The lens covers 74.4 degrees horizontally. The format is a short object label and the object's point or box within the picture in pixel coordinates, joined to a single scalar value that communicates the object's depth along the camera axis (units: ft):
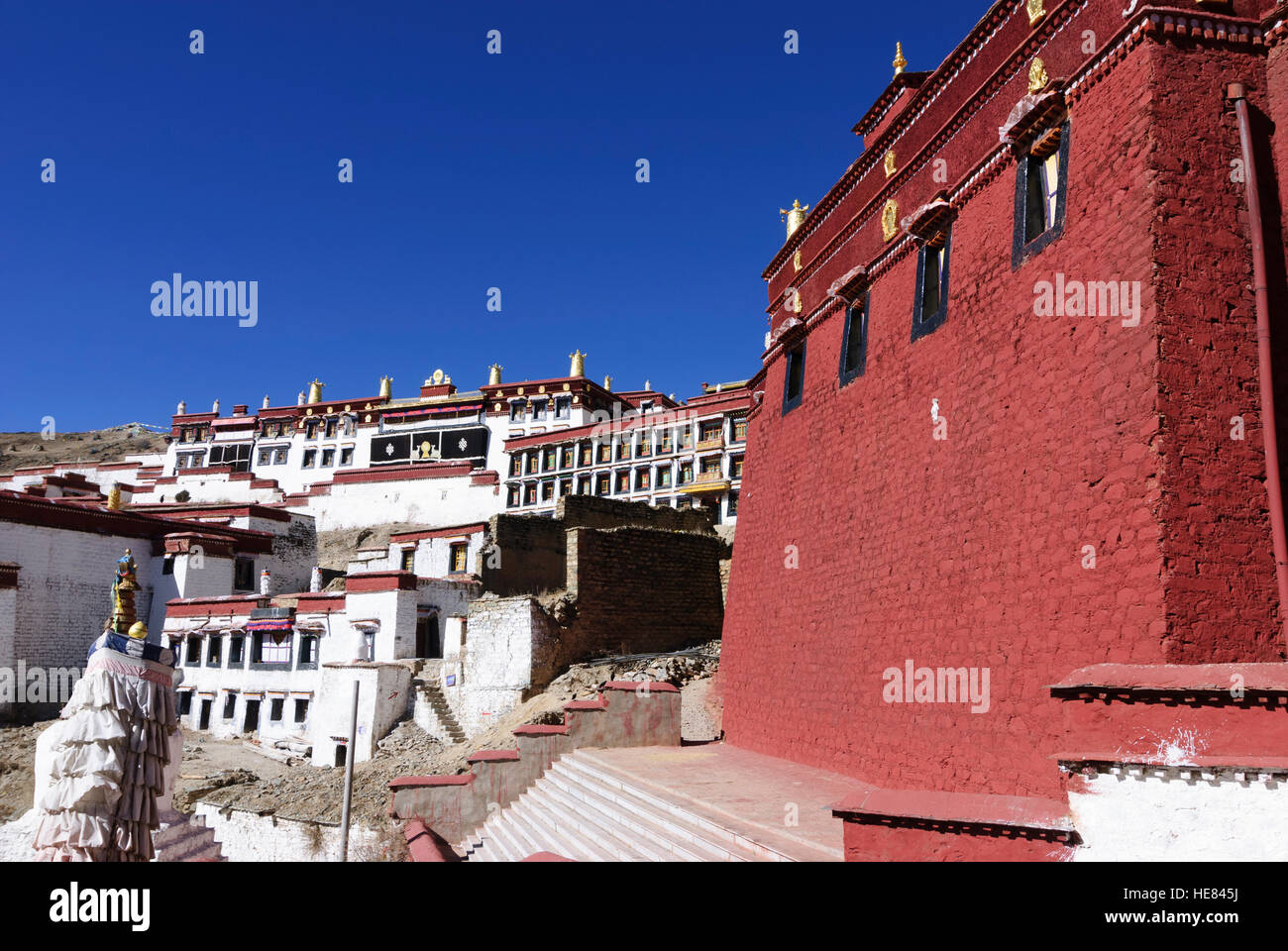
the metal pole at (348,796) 34.14
